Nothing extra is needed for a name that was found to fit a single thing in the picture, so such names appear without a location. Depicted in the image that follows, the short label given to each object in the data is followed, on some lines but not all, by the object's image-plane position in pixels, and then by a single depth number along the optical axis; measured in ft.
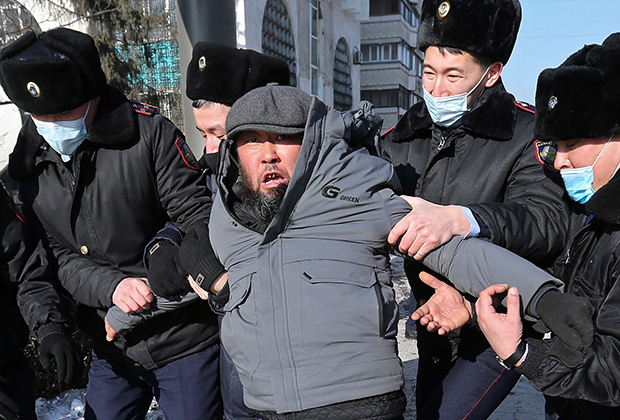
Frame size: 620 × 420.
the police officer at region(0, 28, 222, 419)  7.55
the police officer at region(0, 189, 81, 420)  7.15
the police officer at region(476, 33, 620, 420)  5.44
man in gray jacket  5.62
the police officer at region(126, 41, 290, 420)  7.65
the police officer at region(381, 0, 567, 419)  7.04
